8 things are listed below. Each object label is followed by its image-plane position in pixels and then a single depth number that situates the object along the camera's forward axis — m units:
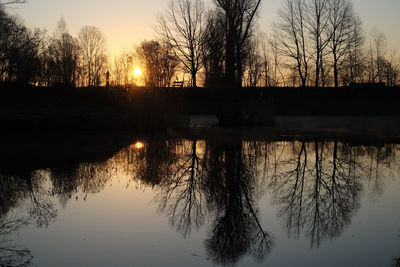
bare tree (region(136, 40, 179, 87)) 50.91
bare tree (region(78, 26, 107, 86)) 73.85
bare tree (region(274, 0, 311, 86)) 58.69
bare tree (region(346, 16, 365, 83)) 60.41
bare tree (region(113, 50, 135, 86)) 57.60
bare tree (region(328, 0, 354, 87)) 57.19
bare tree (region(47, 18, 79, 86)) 42.03
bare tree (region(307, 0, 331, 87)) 57.25
